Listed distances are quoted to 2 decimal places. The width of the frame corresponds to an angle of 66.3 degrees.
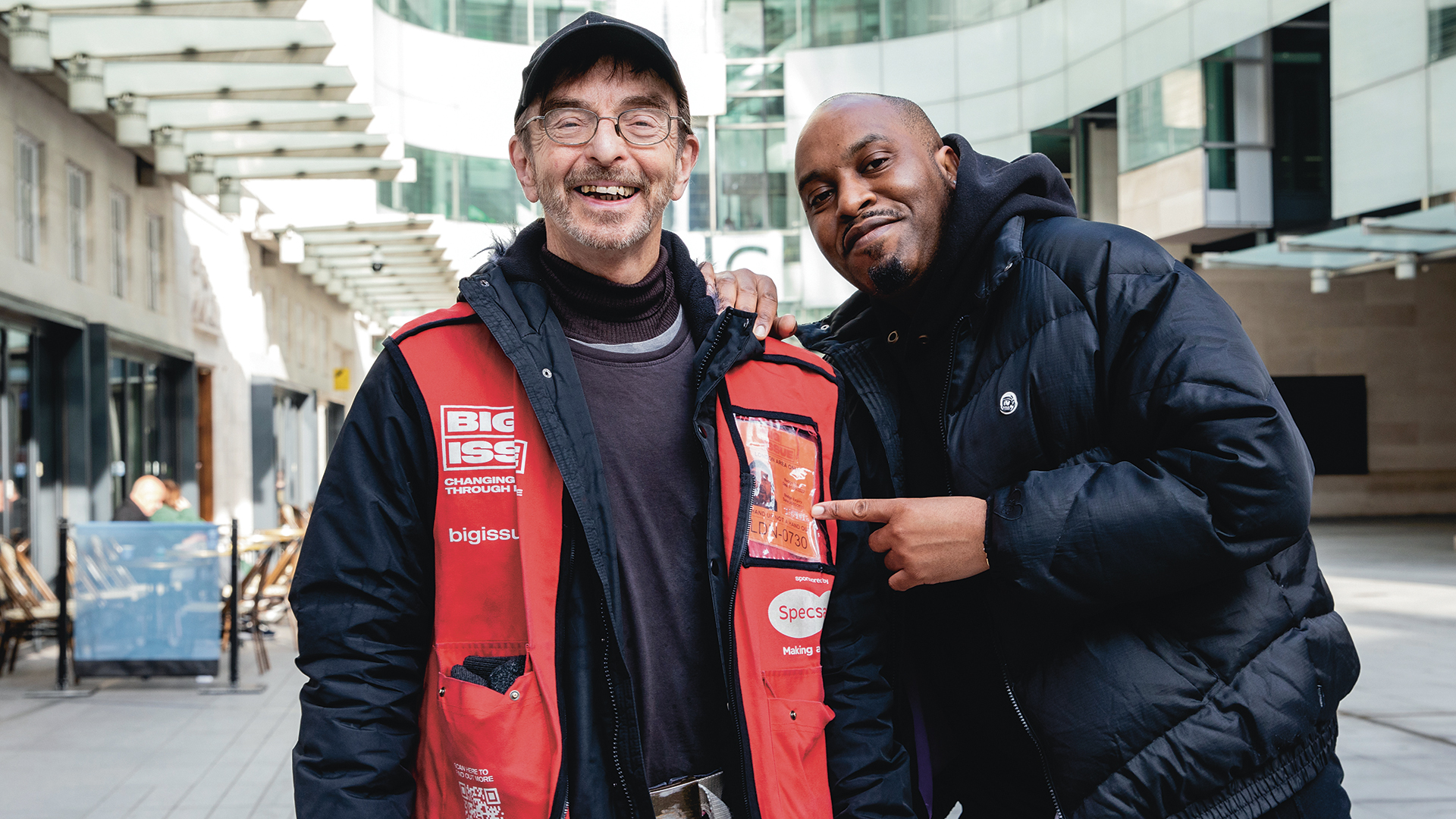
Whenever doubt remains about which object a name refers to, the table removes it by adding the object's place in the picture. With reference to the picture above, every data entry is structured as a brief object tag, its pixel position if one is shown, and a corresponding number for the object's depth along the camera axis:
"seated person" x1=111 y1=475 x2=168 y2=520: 9.56
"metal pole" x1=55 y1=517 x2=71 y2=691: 7.89
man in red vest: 1.91
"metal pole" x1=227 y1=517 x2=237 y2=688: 8.06
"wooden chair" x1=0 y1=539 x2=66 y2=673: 8.57
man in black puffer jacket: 1.79
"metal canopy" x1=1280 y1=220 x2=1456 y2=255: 16.12
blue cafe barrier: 7.91
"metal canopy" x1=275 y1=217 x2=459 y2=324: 16.58
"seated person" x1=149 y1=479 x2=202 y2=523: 9.78
